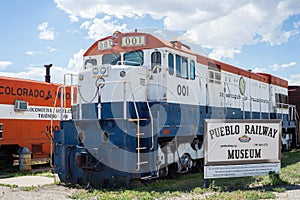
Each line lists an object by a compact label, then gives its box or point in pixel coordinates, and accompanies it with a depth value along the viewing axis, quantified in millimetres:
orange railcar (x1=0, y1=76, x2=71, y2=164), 12672
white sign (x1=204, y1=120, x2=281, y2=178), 8359
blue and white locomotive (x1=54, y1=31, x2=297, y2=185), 8320
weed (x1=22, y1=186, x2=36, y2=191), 8418
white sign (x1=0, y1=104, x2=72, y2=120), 12648
